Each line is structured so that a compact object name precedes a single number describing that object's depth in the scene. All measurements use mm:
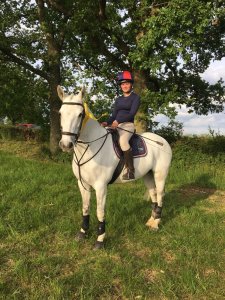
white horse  5082
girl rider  6355
